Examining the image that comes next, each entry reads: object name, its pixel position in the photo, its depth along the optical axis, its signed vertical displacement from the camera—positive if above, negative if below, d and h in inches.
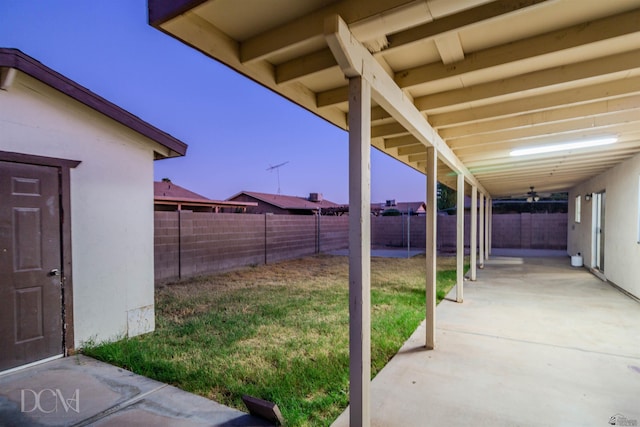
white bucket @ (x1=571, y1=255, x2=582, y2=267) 337.1 -54.6
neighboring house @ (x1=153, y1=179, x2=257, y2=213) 443.2 +14.8
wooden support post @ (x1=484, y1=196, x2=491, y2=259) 401.1 -18.7
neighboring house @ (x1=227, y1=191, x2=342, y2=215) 868.6 +23.5
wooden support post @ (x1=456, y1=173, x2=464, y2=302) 195.0 -13.9
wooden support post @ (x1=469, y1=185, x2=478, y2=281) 266.4 -18.4
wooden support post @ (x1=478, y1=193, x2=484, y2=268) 329.8 -24.1
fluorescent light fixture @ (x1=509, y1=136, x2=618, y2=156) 158.6 +33.7
